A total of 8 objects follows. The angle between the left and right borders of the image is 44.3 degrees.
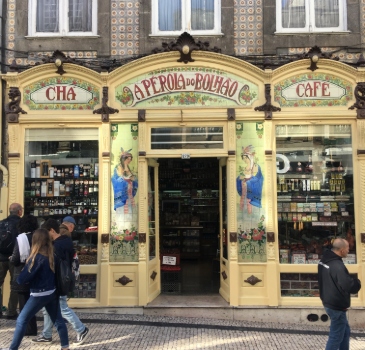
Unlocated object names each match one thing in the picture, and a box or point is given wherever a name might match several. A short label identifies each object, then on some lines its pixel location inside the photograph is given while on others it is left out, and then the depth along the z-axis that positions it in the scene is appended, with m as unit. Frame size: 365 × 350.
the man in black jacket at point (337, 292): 5.34
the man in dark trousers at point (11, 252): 7.35
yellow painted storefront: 8.07
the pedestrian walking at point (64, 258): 6.18
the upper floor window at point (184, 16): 8.72
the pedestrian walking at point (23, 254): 6.49
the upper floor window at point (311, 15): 8.66
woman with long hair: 5.49
